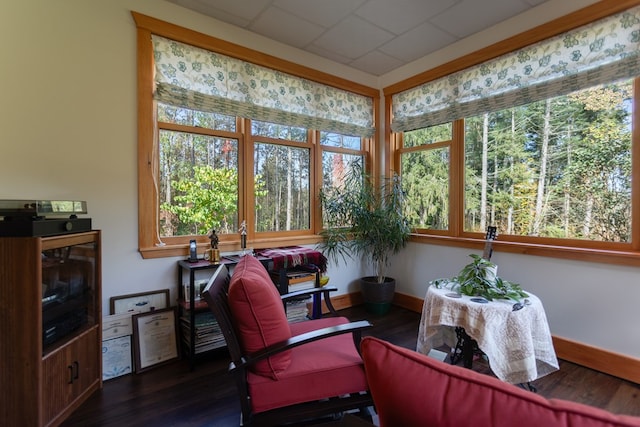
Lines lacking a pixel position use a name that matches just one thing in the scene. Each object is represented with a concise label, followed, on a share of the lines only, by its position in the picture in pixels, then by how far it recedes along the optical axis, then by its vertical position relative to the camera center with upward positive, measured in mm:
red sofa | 442 -307
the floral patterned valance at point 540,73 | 2180 +1176
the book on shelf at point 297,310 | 2744 -905
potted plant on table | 1903 -487
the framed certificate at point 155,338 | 2270 -972
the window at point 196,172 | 2566 +352
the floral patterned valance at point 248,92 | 2496 +1161
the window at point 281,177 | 3098 +363
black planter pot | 3385 -947
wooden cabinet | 1511 -637
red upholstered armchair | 1375 -741
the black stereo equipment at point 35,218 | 1544 -33
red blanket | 2754 -431
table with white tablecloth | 1696 -698
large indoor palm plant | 3355 -167
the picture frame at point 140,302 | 2285 -701
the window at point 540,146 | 2254 +582
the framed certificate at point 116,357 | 2148 -1046
